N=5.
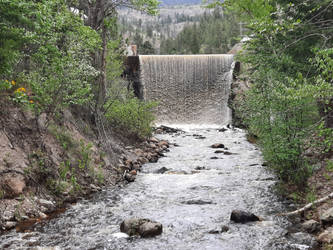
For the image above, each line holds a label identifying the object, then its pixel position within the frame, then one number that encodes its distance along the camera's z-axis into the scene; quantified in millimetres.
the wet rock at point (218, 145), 16681
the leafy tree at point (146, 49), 65438
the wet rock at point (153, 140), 16522
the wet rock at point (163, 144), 16297
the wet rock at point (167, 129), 23266
